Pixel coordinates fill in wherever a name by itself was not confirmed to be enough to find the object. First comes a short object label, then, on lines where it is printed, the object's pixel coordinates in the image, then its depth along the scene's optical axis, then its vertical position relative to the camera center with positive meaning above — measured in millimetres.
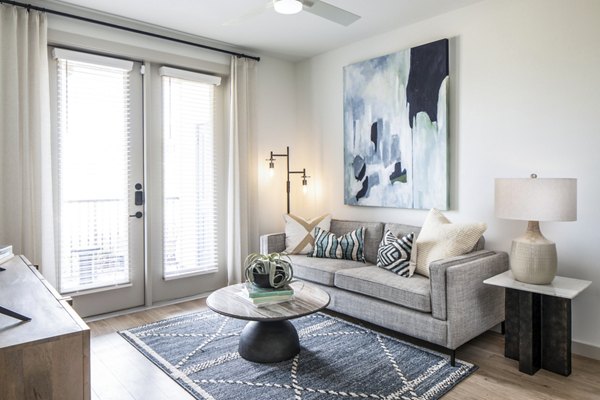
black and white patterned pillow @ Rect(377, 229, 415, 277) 3137 -519
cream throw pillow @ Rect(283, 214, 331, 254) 3990 -420
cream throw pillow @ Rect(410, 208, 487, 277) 2984 -389
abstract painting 3490 +573
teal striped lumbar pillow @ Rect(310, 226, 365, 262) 3732 -524
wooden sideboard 1239 -528
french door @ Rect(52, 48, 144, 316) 3385 +92
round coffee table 2428 -884
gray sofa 2572 -755
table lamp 2428 -139
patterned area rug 2271 -1122
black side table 2447 -838
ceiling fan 2456 +1147
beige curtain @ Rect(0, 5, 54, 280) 2953 +404
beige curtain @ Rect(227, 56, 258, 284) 4242 +241
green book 2531 -646
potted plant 2609 -535
